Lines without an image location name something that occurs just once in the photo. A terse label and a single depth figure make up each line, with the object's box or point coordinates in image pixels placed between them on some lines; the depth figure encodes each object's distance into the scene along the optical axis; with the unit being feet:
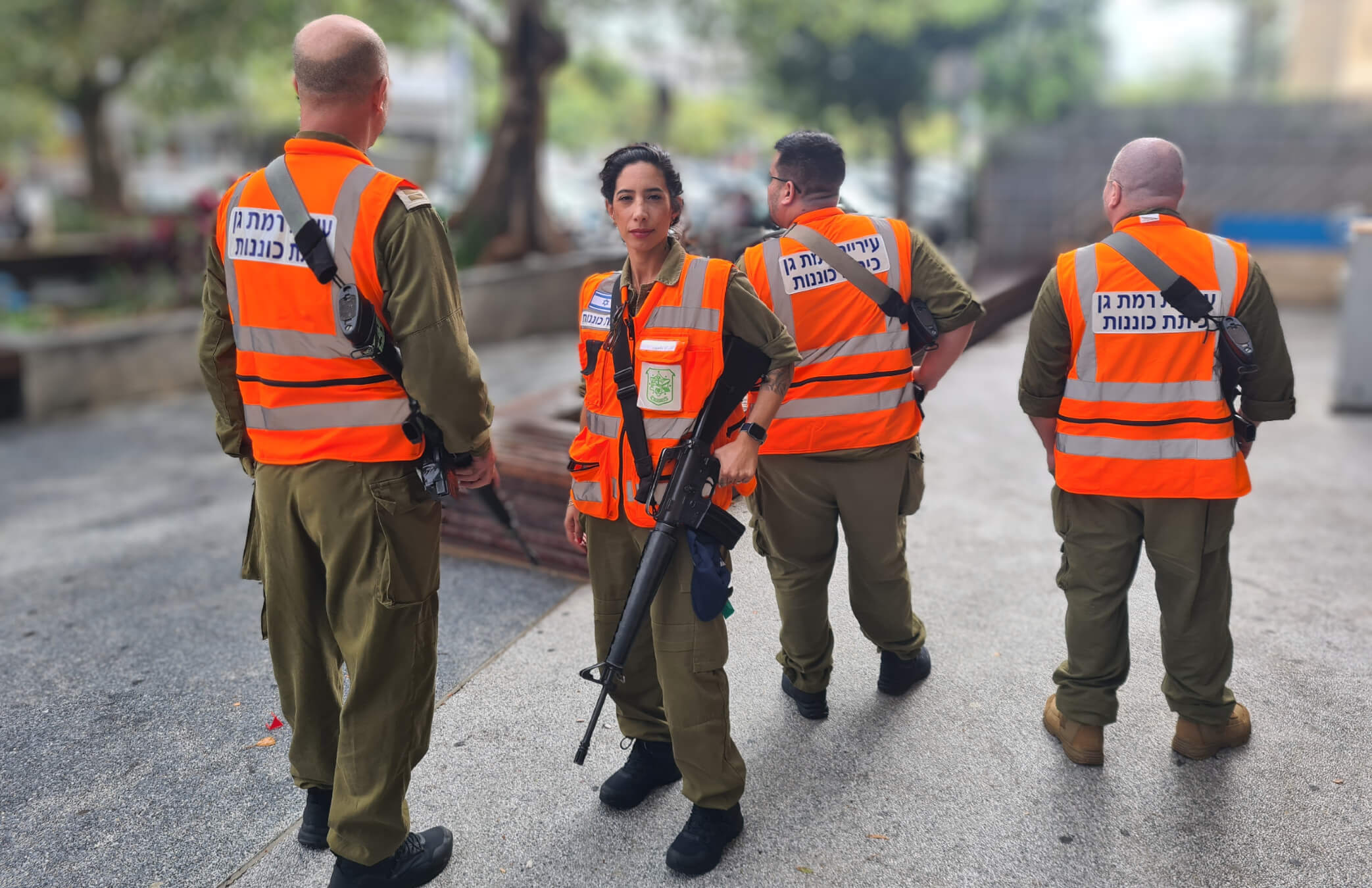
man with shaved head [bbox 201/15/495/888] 8.14
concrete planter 30.01
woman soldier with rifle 8.89
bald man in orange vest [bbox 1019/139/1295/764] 9.77
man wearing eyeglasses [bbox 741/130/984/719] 10.74
